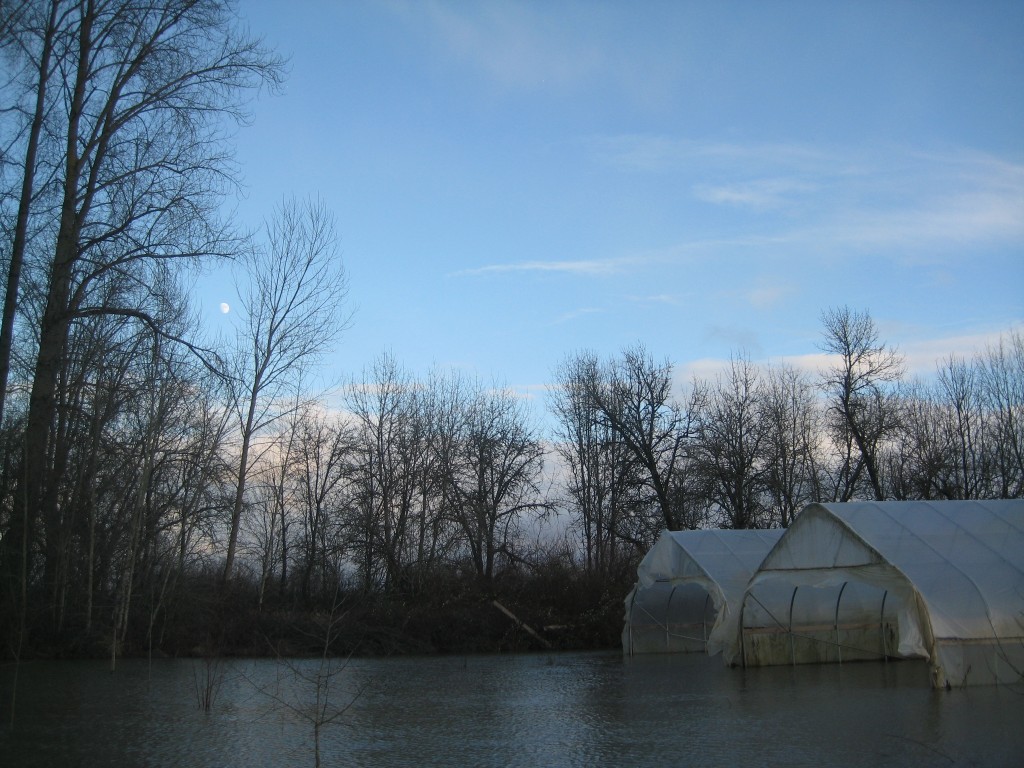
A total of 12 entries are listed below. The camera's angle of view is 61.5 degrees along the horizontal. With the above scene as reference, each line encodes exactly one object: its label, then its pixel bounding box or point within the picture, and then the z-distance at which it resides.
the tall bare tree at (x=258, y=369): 29.47
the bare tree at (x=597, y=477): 40.09
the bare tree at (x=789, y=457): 40.91
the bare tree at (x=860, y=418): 37.78
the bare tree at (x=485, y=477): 37.91
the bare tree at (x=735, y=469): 38.91
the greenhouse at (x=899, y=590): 12.97
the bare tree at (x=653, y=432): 39.06
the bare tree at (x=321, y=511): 34.03
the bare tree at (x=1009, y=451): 38.28
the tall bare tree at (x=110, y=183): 14.16
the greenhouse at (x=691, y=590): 20.89
